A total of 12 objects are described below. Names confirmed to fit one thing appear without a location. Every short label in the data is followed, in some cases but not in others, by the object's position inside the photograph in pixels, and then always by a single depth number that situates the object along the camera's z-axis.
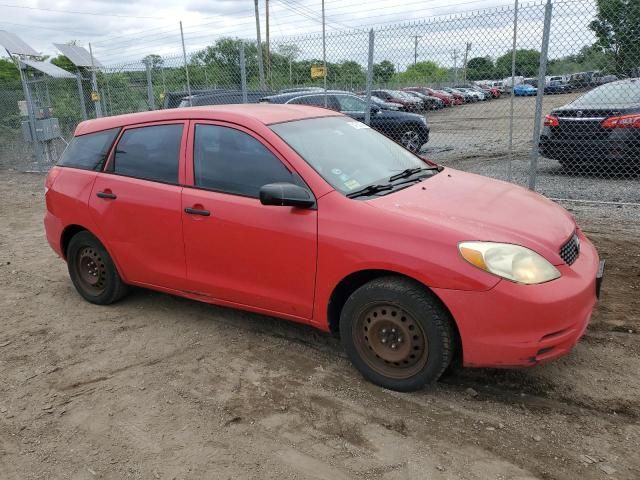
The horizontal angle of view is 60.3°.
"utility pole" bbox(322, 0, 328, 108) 8.89
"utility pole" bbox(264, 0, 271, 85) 32.17
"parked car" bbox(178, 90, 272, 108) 12.06
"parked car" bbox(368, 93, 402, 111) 13.34
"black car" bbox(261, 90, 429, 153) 11.55
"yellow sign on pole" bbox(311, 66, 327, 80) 9.30
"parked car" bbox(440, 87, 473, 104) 15.99
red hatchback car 2.96
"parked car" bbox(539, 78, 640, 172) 8.08
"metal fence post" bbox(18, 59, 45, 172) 12.46
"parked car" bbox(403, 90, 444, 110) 14.45
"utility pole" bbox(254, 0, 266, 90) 11.62
